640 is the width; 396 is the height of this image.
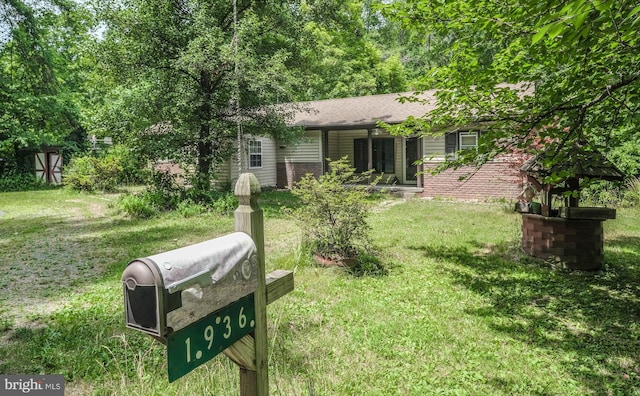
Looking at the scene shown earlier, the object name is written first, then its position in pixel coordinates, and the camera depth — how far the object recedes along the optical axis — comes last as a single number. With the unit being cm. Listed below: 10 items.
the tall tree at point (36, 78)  962
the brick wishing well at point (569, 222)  557
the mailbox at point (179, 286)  119
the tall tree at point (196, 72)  1105
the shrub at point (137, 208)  1116
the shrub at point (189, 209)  1125
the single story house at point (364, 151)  1412
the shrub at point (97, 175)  1717
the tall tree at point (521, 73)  342
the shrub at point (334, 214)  597
